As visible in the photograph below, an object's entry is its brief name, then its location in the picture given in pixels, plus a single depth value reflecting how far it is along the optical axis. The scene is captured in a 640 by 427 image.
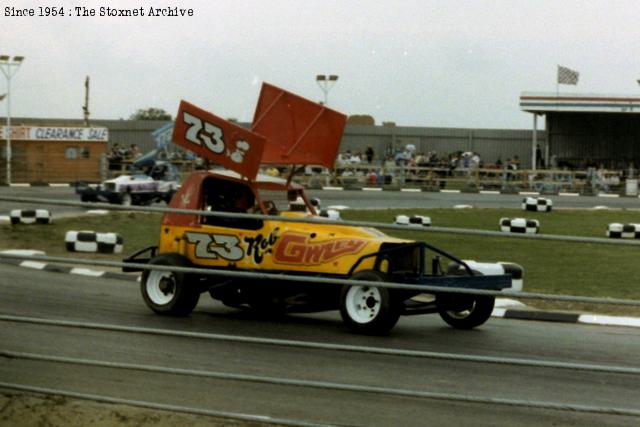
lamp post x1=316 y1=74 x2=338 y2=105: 46.98
